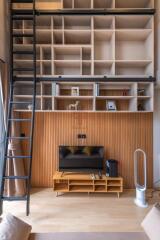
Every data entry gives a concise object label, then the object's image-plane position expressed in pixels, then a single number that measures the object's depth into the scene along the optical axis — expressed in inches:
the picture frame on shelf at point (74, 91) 83.1
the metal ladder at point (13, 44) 73.6
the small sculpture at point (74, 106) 84.5
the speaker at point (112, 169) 81.4
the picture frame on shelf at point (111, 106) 83.1
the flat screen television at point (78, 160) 84.8
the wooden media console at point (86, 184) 79.9
